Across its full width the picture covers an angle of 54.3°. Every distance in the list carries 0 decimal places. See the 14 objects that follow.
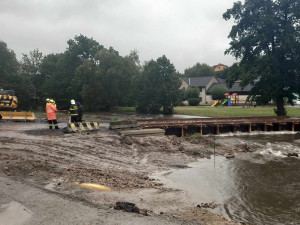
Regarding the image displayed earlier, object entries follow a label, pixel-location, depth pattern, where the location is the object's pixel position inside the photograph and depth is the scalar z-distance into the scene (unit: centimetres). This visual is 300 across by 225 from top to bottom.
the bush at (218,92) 6322
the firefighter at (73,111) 1662
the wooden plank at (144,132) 1582
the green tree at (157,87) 4044
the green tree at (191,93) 6206
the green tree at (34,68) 5162
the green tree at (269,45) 3012
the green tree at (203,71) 10500
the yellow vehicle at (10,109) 2228
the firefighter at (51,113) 1655
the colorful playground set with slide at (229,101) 5764
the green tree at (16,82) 4144
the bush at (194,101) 6002
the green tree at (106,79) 4225
